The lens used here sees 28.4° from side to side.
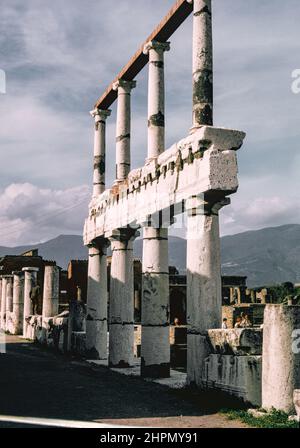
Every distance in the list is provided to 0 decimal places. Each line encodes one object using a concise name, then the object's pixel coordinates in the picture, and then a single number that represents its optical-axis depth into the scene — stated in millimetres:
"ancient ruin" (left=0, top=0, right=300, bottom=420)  9117
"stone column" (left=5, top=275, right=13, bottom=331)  31562
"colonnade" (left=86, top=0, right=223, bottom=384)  10836
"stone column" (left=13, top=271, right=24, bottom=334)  28828
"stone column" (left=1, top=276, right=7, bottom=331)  32688
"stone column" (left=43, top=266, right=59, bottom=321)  23953
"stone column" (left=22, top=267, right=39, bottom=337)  27406
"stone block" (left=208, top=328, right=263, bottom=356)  9359
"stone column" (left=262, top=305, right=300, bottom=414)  8148
